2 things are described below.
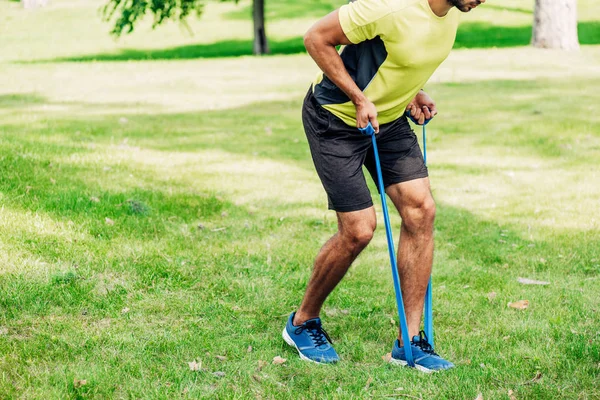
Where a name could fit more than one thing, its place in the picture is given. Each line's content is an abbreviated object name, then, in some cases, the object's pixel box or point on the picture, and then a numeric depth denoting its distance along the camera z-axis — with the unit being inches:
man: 154.8
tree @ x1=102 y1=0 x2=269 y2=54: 860.6
